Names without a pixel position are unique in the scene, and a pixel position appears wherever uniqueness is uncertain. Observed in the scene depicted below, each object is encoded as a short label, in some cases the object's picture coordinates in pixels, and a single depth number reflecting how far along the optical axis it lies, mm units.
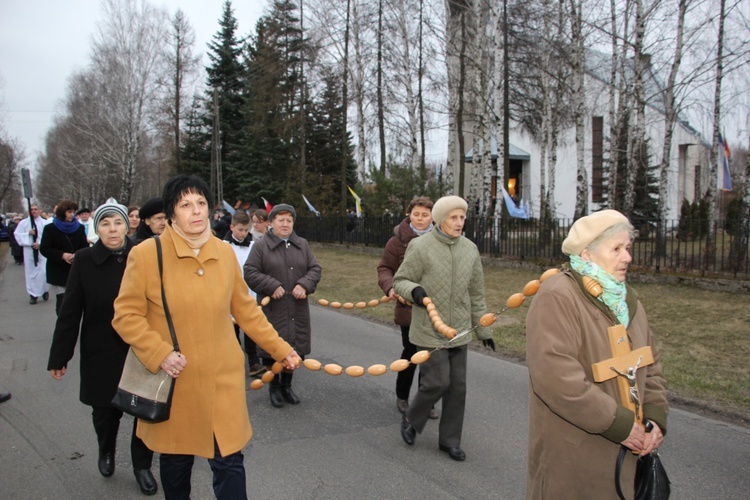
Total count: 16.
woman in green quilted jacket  4145
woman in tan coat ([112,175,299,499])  2715
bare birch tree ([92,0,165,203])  39031
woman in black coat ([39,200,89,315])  7406
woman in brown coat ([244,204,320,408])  5332
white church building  33688
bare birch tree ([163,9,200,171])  41875
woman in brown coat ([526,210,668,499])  2180
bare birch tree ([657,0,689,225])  14664
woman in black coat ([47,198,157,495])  3690
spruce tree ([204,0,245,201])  41062
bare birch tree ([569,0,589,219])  16109
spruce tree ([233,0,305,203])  34156
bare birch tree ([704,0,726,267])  11406
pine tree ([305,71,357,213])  35062
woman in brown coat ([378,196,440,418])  5082
